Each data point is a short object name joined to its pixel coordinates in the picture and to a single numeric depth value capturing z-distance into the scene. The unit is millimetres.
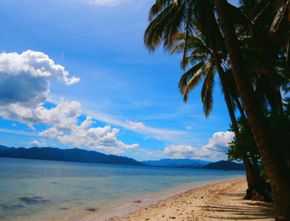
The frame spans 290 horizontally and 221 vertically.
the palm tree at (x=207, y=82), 15156
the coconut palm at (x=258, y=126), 5805
